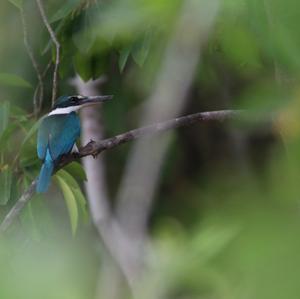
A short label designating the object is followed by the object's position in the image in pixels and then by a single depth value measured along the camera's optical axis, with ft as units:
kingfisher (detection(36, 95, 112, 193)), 24.95
